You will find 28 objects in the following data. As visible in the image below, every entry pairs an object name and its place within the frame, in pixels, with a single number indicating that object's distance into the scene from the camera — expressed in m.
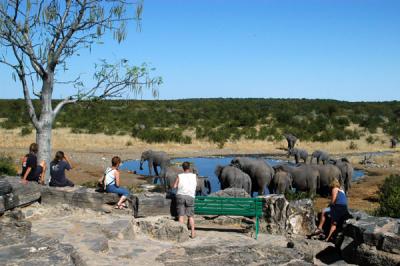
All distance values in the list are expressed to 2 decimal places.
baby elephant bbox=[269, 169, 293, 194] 20.52
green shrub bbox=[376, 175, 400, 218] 15.28
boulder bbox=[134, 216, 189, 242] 11.13
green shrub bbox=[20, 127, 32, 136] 41.62
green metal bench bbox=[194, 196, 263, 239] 11.77
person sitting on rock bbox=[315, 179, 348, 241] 11.69
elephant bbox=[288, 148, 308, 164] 30.92
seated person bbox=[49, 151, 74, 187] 12.84
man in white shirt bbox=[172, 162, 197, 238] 11.63
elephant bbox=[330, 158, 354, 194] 22.89
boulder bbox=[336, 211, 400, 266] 10.38
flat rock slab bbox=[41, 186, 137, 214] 12.12
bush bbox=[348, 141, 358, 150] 40.59
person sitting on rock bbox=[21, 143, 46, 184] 12.88
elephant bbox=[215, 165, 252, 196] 19.28
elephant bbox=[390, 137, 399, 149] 41.69
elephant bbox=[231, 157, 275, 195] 20.94
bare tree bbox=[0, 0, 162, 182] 14.05
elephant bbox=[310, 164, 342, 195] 21.94
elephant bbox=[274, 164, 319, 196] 21.56
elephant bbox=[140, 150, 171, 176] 25.78
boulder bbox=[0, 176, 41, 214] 10.61
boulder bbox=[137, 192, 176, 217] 12.10
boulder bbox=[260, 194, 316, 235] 12.21
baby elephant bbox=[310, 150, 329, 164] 29.03
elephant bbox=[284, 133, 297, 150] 36.62
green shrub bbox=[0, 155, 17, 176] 21.01
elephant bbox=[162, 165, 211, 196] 18.45
